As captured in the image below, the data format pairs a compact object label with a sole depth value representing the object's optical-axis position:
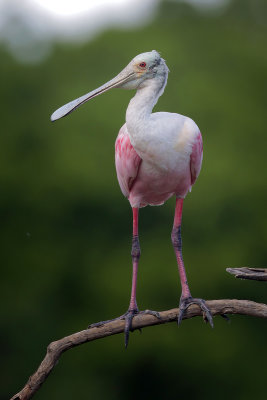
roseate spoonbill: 11.09
